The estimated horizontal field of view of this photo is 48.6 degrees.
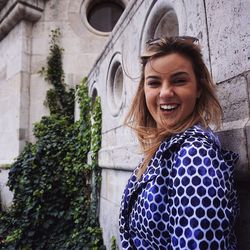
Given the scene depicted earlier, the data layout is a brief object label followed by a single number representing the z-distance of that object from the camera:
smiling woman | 0.84
